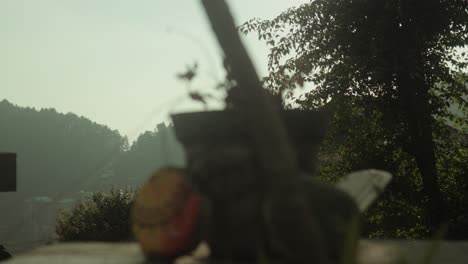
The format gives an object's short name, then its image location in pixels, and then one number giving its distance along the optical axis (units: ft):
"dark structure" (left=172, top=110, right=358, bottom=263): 5.90
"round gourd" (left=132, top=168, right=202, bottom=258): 6.32
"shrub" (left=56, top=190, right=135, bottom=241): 53.57
